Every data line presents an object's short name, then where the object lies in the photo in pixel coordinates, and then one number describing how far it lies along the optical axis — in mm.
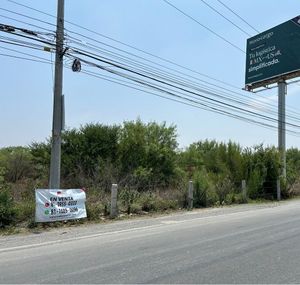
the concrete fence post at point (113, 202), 17842
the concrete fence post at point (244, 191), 27344
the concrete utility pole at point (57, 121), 17422
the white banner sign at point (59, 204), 15328
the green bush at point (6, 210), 14789
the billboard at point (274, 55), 40531
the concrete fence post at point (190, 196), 22289
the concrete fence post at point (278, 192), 30573
